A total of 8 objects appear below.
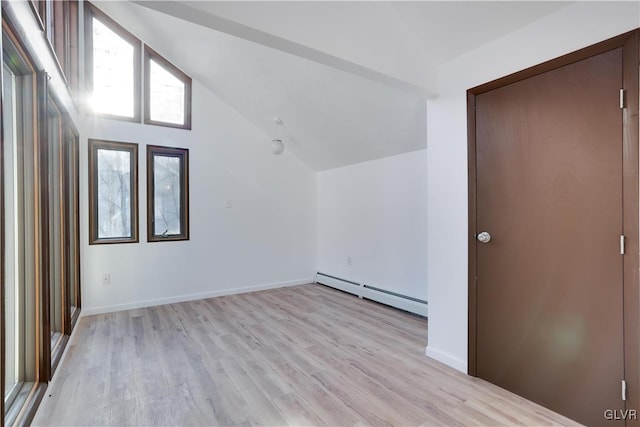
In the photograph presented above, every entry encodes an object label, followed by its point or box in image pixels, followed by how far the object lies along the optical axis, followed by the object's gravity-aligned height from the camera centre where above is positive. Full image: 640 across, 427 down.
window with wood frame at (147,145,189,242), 3.92 +0.26
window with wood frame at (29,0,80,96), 2.08 +1.50
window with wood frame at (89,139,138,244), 3.61 +0.27
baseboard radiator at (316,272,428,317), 3.46 -1.03
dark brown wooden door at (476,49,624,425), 1.62 -0.16
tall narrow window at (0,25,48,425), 1.64 -0.08
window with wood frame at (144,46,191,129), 3.95 +1.57
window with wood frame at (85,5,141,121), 3.60 +1.75
